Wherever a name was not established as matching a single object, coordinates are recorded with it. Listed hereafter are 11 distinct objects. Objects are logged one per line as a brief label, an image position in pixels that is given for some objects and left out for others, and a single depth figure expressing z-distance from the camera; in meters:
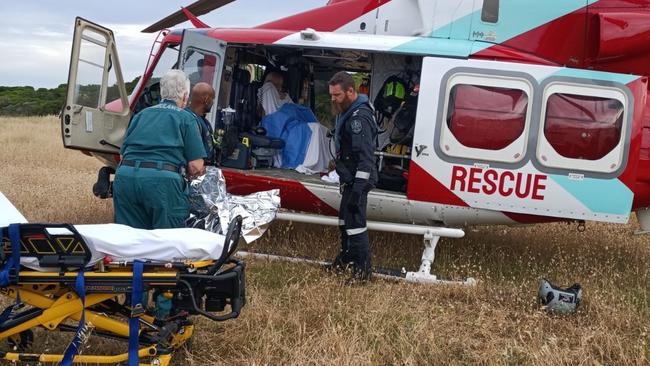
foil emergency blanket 4.38
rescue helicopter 5.12
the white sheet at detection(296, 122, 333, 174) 6.74
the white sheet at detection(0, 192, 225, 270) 2.99
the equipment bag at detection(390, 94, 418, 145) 6.07
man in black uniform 4.85
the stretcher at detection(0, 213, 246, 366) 2.92
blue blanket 6.80
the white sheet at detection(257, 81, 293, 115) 7.00
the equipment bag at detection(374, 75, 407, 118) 6.41
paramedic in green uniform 3.79
